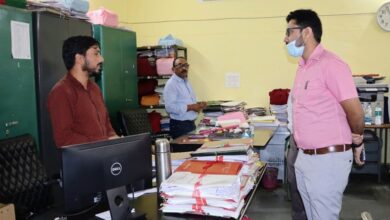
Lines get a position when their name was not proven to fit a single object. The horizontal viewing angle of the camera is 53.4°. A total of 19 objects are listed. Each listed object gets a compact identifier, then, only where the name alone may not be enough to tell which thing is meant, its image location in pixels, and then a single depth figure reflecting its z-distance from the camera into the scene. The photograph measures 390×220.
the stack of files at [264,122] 4.21
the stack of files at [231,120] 3.82
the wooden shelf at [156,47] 5.15
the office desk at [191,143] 3.30
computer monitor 1.47
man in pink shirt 2.16
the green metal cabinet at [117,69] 4.10
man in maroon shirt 2.42
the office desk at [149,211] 1.61
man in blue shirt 4.36
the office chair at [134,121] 4.05
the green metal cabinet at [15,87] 2.67
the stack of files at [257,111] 4.79
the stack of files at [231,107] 4.55
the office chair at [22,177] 2.25
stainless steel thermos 1.81
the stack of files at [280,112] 4.81
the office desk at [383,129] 4.57
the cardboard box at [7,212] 1.69
